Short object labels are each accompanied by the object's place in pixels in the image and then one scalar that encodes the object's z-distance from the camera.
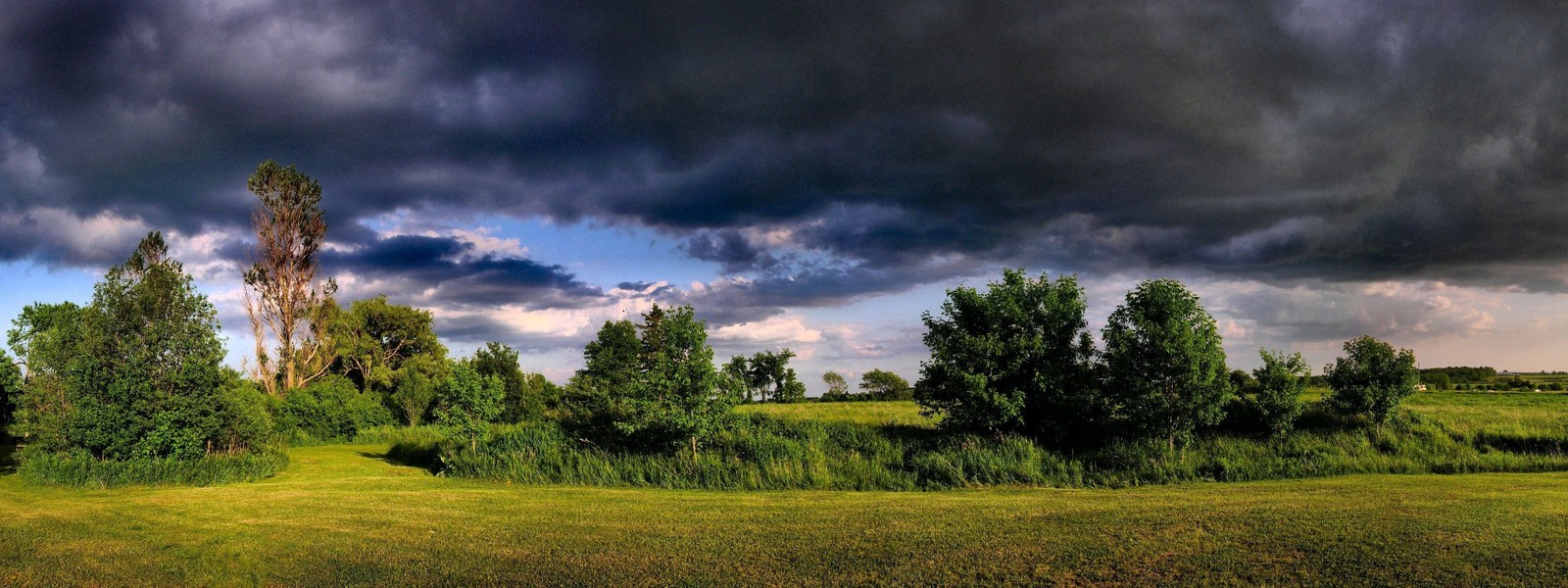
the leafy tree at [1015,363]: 26.47
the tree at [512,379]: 59.12
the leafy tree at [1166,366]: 24.91
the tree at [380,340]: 58.81
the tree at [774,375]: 93.50
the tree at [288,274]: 51.44
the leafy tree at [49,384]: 24.28
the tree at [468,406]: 26.55
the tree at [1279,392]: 25.81
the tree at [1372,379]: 26.45
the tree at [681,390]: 24.14
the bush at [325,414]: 43.94
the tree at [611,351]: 58.16
